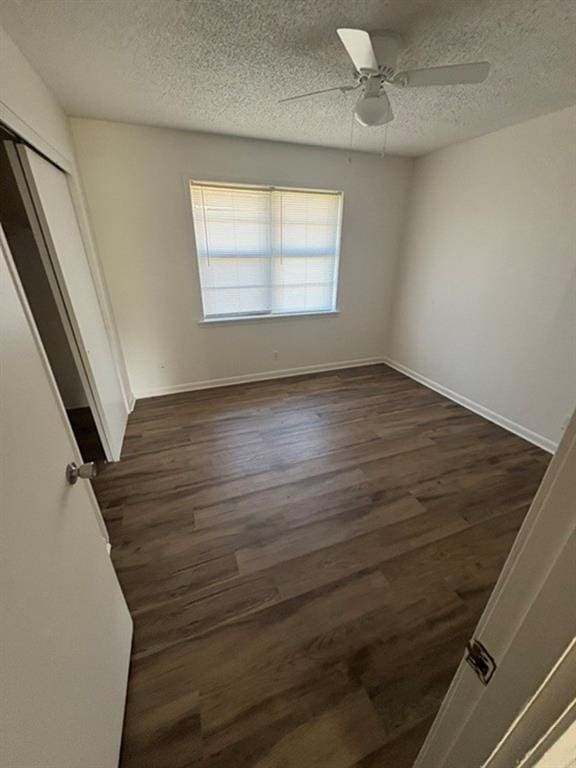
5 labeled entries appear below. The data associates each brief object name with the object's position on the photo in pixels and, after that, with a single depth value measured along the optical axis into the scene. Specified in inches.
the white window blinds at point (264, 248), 121.6
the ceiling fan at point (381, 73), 56.0
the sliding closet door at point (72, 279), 66.7
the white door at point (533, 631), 13.9
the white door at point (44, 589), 22.3
